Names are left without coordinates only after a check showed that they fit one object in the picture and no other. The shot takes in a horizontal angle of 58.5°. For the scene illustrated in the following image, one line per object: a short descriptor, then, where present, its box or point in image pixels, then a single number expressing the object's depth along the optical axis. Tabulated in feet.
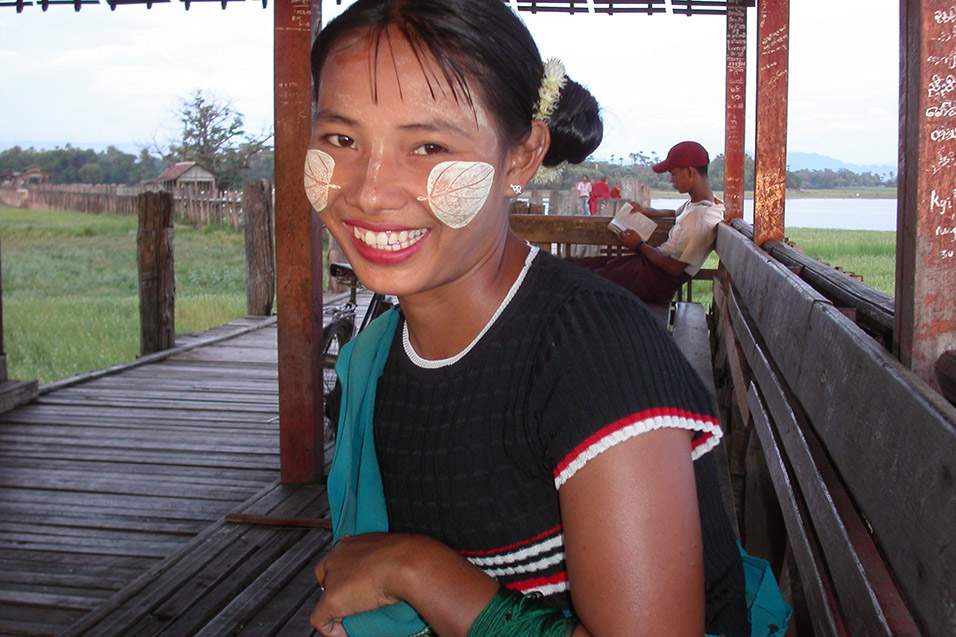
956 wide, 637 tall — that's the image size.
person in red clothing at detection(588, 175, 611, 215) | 57.98
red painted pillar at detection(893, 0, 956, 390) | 3.57
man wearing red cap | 18.69
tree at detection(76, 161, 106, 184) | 166.20
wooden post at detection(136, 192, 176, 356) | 24.27
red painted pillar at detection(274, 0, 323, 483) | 12.00
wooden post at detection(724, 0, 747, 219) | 19.88
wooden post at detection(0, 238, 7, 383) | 18.30
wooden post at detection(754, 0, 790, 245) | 12.82
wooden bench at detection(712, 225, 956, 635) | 3.00
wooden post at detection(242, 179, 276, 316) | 30.71
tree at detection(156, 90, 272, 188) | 119.96
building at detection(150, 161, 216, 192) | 116.88
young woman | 3.50
